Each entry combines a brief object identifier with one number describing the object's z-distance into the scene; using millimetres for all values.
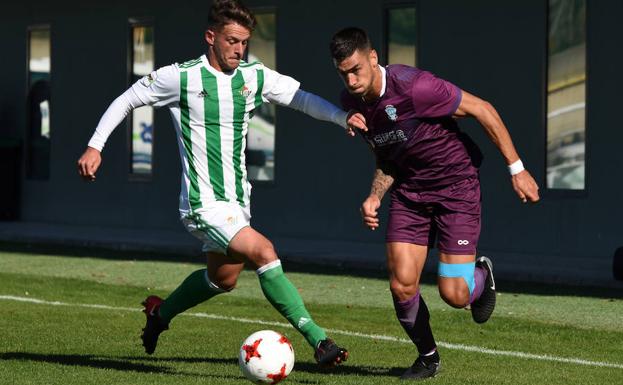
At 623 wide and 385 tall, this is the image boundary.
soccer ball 16062
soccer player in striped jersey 17328
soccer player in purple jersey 17016
